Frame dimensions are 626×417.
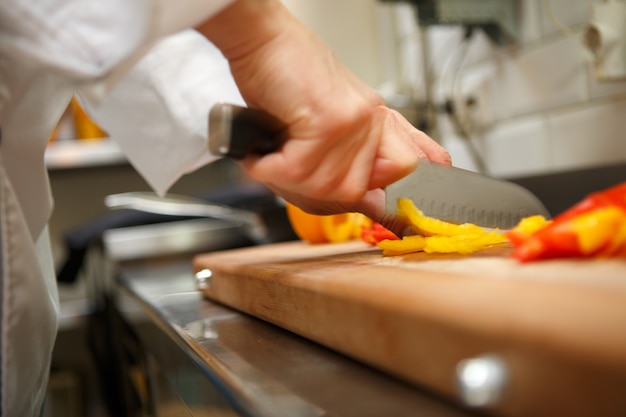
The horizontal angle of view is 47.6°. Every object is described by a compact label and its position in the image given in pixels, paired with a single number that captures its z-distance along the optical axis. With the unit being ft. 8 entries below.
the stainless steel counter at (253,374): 1.15
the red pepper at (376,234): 2.26
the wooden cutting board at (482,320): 0.86
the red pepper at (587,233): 1.31
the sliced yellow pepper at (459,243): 1.79
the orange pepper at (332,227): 2.92
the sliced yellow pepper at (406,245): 1.94
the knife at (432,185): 1.67
